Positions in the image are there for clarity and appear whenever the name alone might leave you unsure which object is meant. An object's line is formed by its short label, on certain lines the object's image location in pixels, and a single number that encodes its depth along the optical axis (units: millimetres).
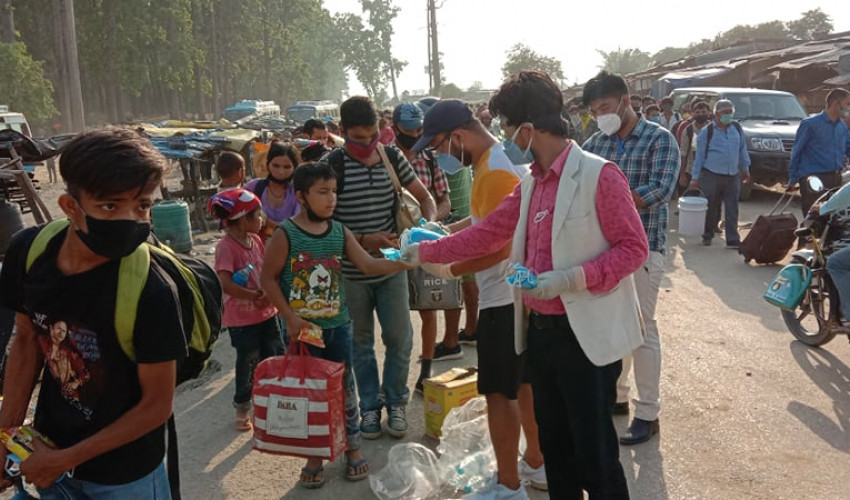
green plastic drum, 10309
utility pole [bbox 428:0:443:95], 41688
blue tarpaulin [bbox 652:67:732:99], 23219
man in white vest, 2523
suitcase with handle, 7949
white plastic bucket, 9266
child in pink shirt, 4230
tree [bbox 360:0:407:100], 95312
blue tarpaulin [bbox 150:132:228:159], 12430
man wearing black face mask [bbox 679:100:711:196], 10922
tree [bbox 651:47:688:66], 78606
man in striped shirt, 4098
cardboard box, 4168
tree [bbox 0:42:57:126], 28109
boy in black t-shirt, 1795
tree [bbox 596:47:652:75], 89312
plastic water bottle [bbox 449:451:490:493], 3566
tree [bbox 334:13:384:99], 97662
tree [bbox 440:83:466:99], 77612
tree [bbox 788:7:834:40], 63500
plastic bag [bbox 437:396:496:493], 3629
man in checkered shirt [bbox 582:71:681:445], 4062
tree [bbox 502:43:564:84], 67688
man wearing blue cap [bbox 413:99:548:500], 3178
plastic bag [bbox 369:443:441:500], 3587
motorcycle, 5258
